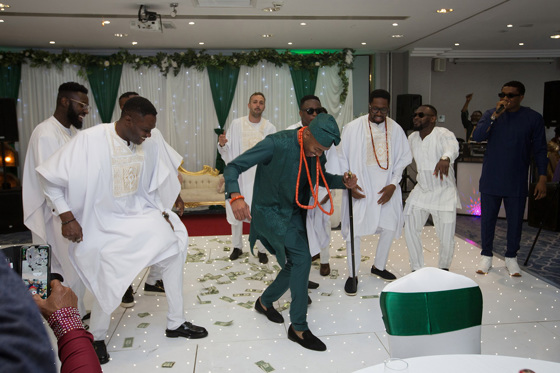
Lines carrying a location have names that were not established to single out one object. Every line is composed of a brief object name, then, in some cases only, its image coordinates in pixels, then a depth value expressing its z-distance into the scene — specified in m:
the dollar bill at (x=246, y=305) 4.38
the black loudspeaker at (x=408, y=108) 10.94
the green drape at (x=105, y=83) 10.93
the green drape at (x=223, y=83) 11.25
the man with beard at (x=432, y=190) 4.91
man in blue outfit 5.03
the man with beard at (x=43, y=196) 3.91
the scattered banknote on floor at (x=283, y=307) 4.31
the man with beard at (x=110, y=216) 3.40
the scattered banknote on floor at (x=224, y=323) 4.01
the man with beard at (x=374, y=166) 4.80
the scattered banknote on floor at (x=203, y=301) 4.54
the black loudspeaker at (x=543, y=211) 6.96
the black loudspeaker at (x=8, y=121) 8.48
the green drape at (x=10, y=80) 10.59
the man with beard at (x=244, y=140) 5.96
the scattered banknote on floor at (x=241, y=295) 4.69
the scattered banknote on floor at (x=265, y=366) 3.26
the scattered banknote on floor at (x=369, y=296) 4.60
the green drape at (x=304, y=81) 11.45
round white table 1.61
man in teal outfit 3.57
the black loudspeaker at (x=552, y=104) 7.63
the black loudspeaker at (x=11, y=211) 8.05
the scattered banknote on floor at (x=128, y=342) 3.67
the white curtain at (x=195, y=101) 10.96
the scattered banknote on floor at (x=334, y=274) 5.22
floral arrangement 10.50
